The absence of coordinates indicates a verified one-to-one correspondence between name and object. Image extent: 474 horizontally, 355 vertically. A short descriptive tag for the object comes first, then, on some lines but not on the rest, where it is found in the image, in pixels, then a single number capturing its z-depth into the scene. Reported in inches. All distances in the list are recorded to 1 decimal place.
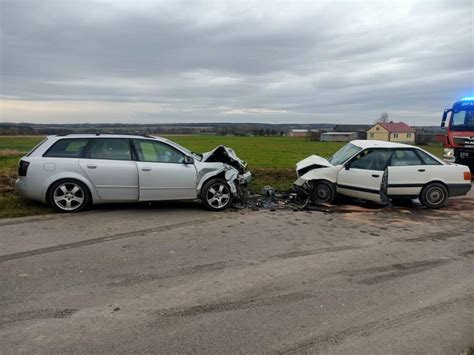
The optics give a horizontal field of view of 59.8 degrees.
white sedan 382.6
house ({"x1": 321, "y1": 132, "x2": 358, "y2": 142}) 3532.5
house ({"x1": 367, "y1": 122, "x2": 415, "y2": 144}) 3557.8
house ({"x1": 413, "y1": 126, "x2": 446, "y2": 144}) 2704.5
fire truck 630.5
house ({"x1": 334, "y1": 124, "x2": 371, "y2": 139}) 4284.0
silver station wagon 317.1
